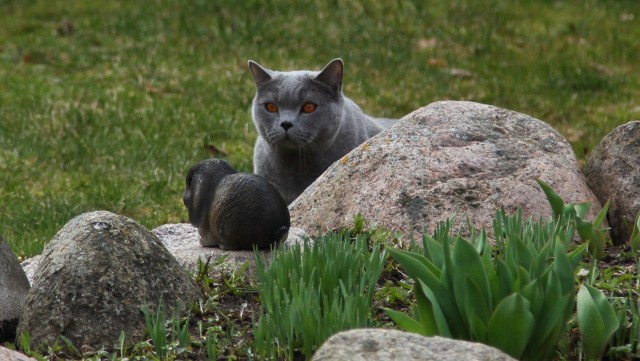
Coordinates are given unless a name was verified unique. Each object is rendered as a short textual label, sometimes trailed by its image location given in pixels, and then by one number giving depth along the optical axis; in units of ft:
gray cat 39.58
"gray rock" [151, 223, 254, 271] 27.14
